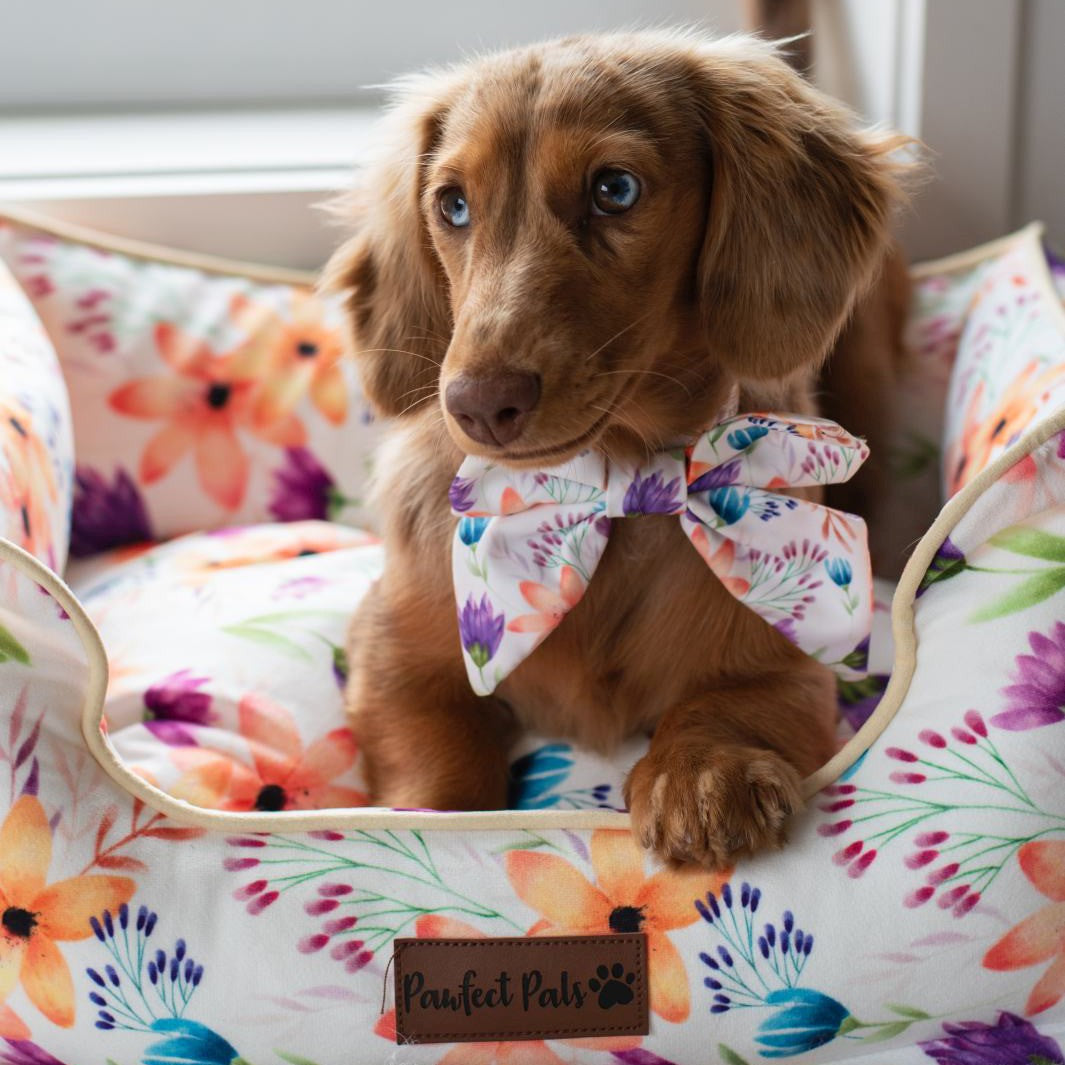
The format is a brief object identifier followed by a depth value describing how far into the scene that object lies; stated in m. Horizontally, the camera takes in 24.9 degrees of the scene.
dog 0.64
